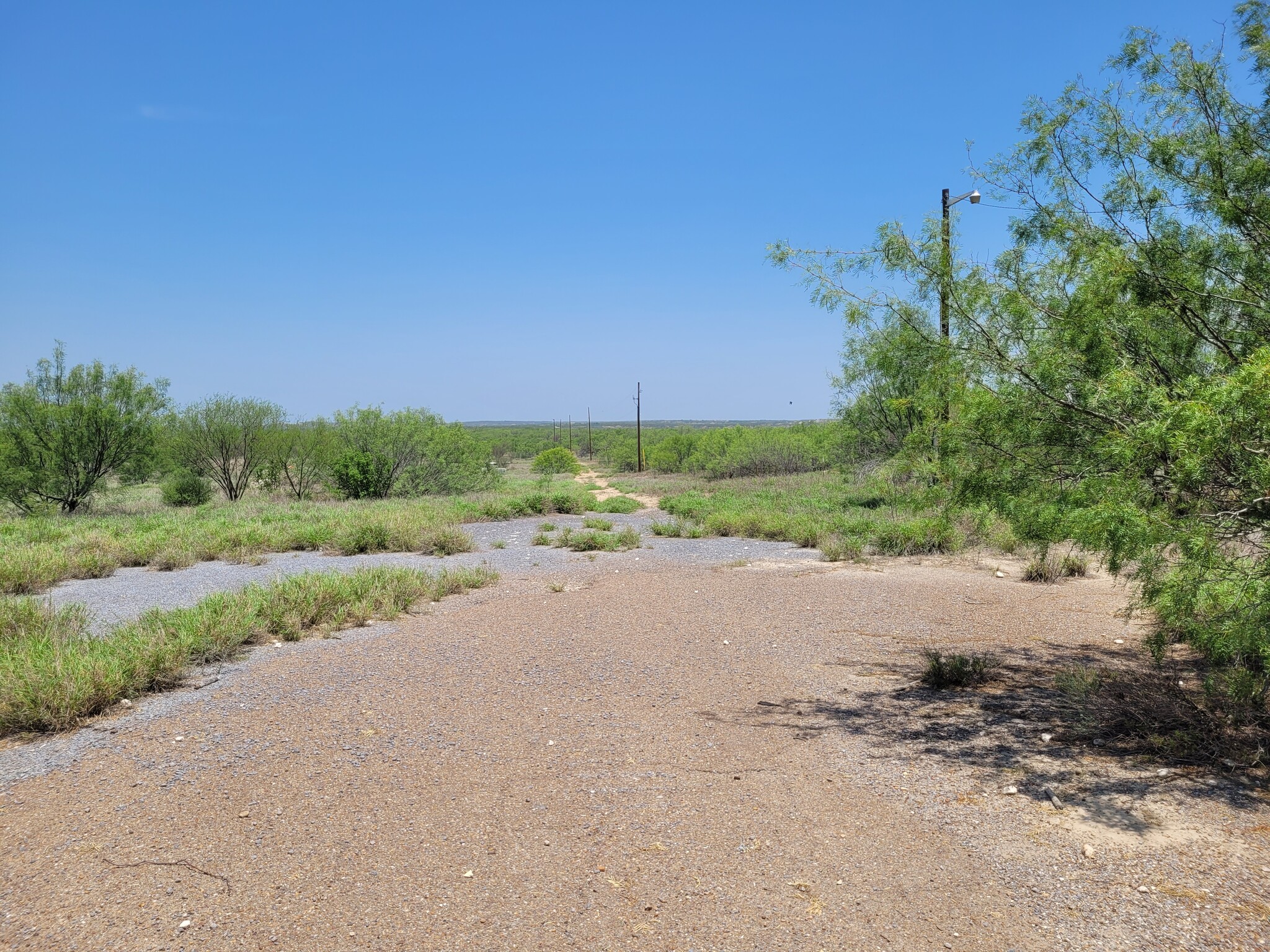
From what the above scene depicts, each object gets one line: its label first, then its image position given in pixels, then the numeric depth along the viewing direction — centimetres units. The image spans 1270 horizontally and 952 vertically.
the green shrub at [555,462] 5331
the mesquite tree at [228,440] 2695
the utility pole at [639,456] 5180
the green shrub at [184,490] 2572
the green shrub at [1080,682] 522
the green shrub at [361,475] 2577
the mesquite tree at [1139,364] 359
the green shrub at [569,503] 2144
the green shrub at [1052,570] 1004
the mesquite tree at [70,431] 2053
